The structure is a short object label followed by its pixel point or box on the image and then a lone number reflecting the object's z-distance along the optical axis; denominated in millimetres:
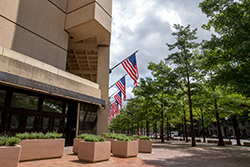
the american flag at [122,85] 20094
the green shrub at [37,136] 6977
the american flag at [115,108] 26500
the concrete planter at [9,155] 4557
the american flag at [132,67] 16706
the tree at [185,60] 20125
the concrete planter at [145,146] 12323
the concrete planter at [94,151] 7332
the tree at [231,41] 8922
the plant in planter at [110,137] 10948
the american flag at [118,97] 22706
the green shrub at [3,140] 4844
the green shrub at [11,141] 4941
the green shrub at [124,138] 9558
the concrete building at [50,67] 10875
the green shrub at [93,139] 7613
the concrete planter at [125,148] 9195
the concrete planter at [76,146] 9712
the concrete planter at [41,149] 6890
